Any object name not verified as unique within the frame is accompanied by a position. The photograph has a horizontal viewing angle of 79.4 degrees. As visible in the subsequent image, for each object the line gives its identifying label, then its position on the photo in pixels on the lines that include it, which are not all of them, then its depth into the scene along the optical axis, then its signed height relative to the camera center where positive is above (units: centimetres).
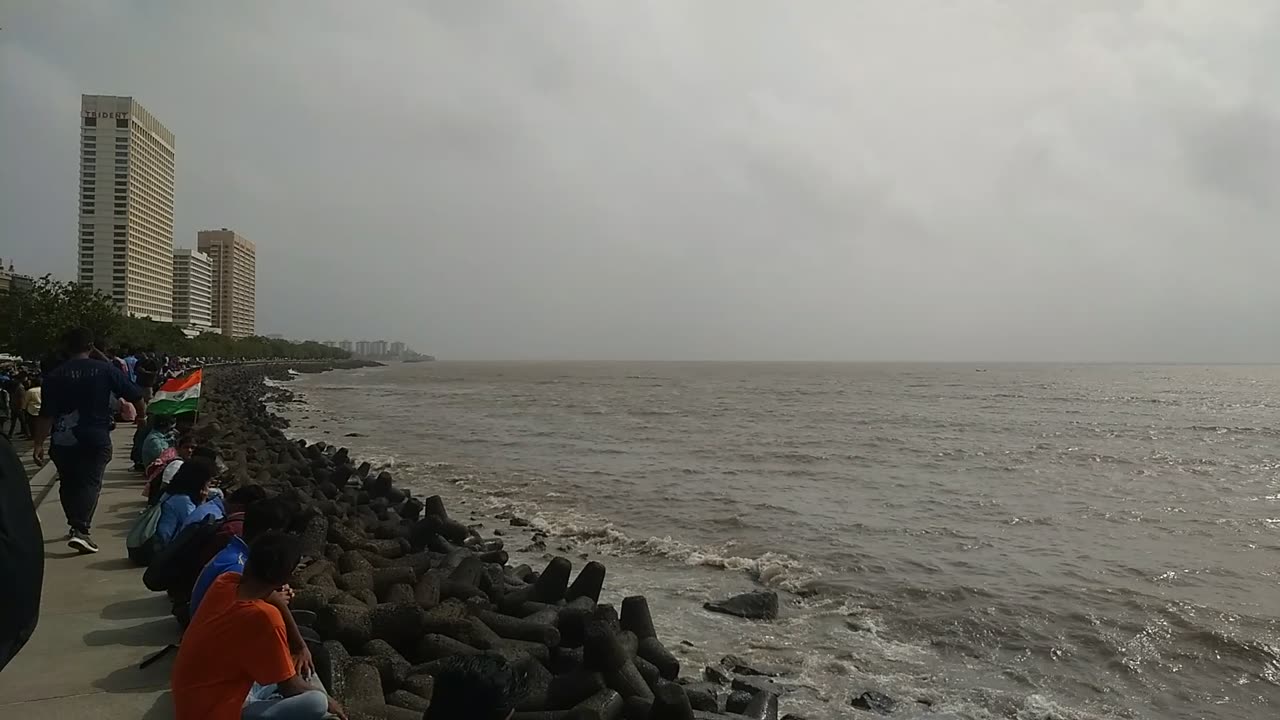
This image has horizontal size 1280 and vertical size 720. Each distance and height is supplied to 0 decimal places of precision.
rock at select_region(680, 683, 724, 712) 620 -276
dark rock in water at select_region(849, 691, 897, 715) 703 -312
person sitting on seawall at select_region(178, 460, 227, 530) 593 -128
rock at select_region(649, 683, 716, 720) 525 -236
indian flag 994 -65
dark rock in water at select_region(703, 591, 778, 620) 944 -303
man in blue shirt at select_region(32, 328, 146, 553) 680 -61
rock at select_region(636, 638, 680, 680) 679 -265
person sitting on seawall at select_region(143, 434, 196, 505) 764 -124
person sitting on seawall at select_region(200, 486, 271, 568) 498 -113
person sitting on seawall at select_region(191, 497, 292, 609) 427 -111
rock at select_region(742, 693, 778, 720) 633 -288
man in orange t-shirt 337 -129
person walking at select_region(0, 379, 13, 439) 1542 -117
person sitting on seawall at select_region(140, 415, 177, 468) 989 -121
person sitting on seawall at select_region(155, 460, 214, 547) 598 -119
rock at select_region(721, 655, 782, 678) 758 -304
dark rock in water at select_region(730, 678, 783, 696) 684 -293
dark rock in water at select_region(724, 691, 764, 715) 652 -291
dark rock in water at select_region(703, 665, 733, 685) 733 -302
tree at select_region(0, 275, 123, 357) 3969 +164
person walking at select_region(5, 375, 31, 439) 1529 -121
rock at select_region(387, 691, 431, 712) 507 -230
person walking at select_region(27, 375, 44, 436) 1396 -108
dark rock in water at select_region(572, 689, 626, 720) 508 -237
